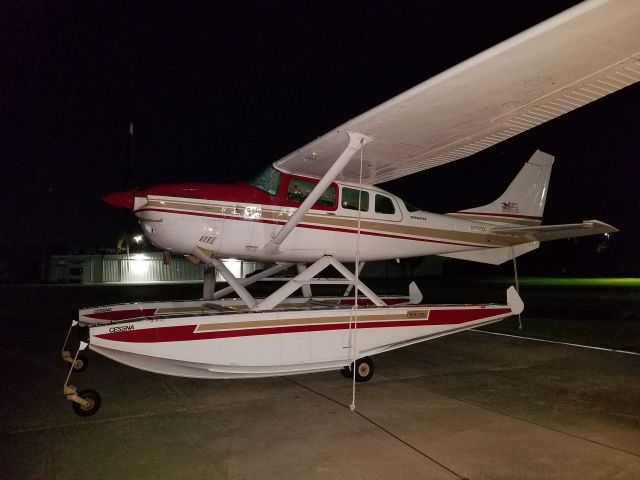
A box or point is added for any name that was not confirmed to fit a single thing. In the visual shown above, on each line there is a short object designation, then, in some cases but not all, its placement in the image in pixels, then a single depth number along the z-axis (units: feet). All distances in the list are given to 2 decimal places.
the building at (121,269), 138.72
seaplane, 14.71
